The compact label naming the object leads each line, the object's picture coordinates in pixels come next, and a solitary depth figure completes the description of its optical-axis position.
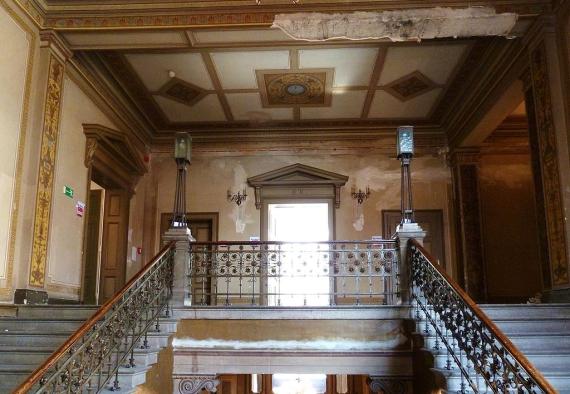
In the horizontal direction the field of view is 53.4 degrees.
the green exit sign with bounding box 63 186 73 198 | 7.57
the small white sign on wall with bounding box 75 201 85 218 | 7.98
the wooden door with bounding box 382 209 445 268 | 10.72
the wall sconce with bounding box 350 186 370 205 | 10.91
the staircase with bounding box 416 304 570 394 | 4.67
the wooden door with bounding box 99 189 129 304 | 9.87
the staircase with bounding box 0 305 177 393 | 4.96
